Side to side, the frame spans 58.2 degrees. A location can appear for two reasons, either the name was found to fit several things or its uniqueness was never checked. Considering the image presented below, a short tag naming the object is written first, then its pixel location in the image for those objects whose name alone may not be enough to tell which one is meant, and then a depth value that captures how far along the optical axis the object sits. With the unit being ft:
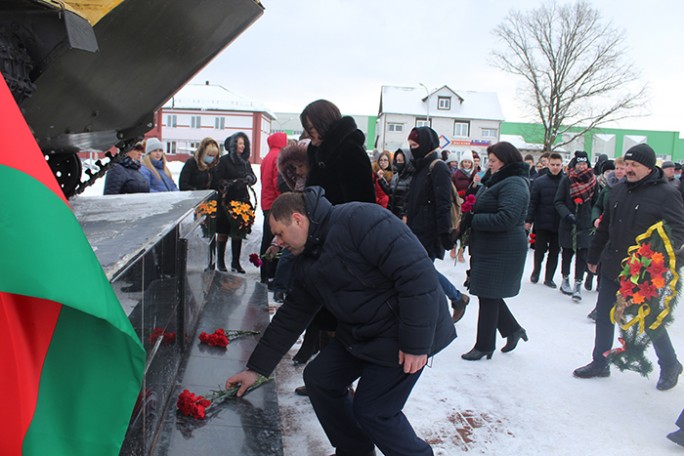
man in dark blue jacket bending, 8.84
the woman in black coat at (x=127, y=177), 21.56
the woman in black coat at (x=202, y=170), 26.71
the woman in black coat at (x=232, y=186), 25.98
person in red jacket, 23.20
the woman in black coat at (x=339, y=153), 13.25
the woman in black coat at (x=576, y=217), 26.20
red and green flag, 4.25
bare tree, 112.27
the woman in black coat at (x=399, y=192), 23.21
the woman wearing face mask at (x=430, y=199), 17.40
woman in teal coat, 16.10
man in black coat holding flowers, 14.39
